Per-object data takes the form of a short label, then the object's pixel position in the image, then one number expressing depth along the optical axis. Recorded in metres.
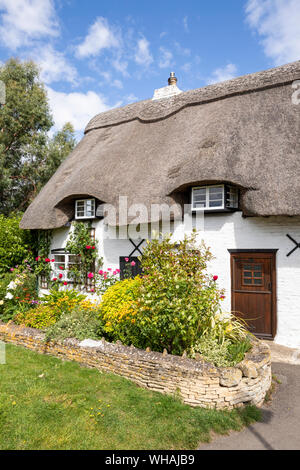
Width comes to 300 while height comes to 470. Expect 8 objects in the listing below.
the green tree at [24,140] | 19.88
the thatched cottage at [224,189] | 7.83
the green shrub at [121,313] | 6.03
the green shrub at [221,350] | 5.17
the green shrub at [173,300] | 5.16
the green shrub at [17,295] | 8.55
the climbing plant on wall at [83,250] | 10.72
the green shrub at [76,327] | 6.45
